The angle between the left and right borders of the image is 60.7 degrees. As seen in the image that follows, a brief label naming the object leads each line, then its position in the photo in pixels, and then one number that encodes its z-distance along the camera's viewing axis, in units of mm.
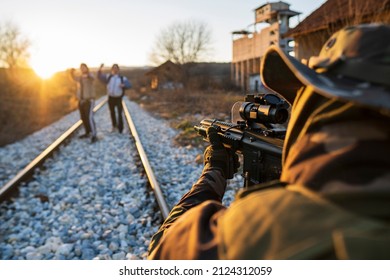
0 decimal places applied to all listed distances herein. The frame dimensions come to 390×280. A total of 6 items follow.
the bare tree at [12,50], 34312
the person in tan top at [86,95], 9703
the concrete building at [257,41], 19241
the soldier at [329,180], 857
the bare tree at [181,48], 49938
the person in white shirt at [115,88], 10984
